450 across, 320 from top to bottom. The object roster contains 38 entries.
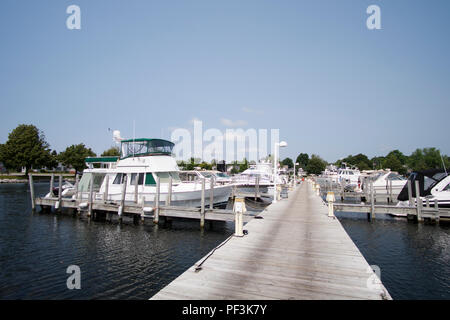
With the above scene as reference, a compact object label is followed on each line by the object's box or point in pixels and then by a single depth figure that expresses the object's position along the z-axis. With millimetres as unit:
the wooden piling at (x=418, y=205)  16188
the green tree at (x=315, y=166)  131500
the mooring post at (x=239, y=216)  9516
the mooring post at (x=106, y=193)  19017
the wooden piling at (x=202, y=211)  15221
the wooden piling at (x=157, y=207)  16453
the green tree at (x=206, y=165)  86875
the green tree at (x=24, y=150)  65375
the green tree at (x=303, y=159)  162125
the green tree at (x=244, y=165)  96938
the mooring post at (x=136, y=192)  18191
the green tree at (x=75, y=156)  76062
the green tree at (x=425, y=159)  100556
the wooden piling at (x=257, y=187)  29902
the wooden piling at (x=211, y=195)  17039
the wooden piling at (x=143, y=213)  16786
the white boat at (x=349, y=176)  47097
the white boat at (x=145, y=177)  19047
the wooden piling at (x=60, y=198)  20456
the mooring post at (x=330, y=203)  13367
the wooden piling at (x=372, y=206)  17288
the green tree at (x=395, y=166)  96438
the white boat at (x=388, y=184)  28016
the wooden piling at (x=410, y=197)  16966
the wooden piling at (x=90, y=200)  18672
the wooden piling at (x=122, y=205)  17375
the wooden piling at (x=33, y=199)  21388
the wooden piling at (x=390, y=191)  27391
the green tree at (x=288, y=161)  169400
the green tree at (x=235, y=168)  87000
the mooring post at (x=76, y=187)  20734
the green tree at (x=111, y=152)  84188
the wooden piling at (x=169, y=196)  17016
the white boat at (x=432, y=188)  17234
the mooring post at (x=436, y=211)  15923
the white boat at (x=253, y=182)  31922
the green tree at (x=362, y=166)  114694
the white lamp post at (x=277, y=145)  17358
